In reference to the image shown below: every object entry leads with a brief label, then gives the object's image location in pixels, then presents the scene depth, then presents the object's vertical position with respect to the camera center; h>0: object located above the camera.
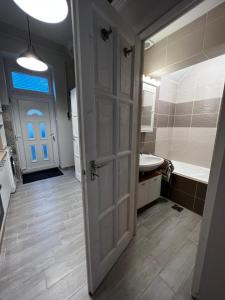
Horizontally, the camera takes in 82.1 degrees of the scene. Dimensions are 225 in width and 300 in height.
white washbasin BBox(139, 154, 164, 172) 1.71 -0.55
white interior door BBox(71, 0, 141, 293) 0.73 +0.03
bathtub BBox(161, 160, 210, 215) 1.90 -0.99
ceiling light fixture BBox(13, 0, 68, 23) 1.06 +0.98
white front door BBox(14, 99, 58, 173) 3.21 -0.26
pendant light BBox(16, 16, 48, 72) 1.75 +0.92
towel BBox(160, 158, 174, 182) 2.08 -0.73
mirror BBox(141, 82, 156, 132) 2.06 +0.28
